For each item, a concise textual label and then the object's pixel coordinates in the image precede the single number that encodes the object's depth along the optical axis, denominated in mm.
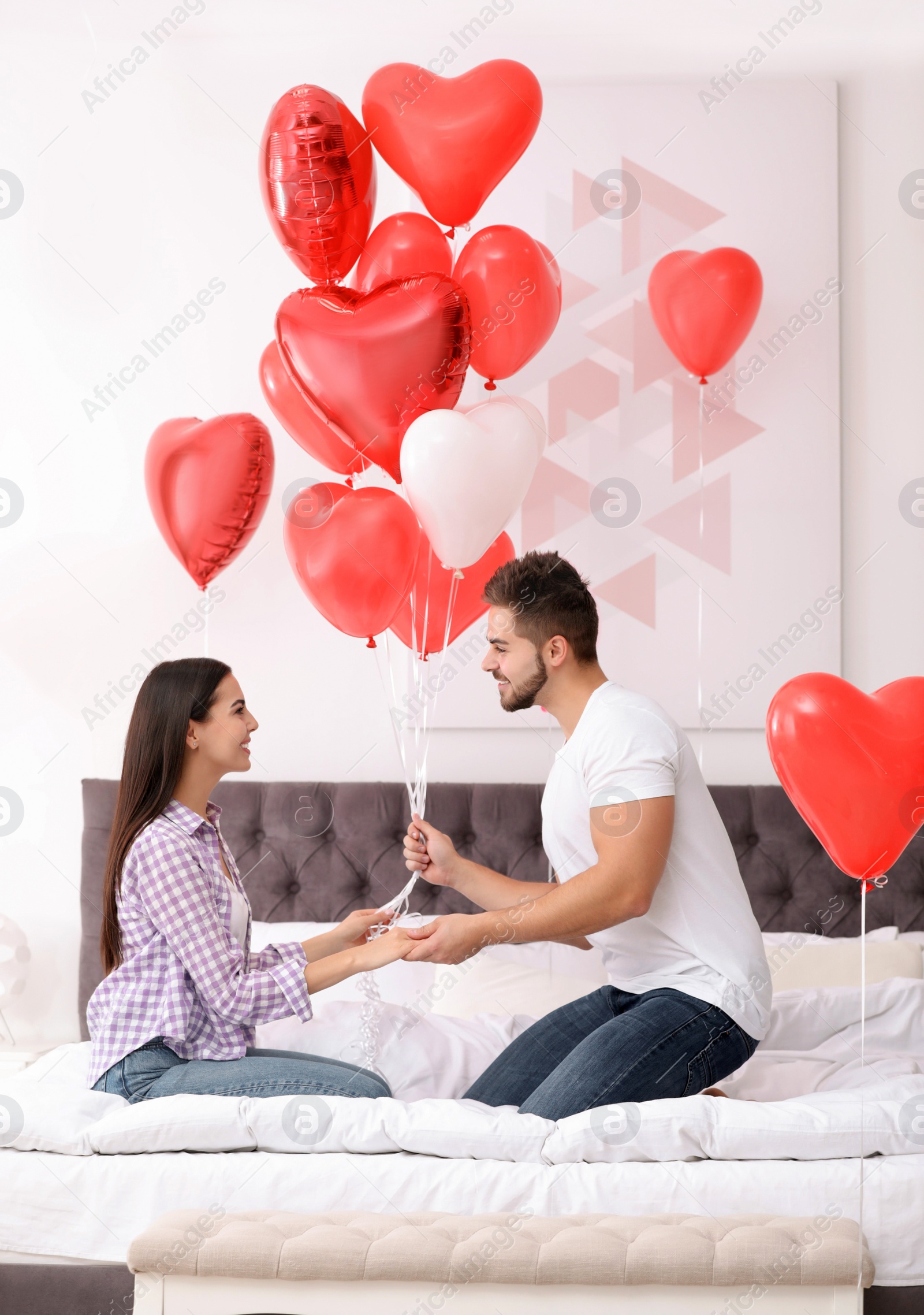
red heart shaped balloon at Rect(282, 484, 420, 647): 6676
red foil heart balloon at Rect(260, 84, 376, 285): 6493
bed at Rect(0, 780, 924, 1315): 6003
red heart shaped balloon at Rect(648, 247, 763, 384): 7084
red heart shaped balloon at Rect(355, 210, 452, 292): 6736
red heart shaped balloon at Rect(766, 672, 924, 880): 6084
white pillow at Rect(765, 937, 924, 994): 6945
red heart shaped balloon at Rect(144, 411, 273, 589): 6978
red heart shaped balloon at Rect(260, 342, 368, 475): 6863
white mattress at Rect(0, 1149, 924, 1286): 5998
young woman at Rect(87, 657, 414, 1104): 6209
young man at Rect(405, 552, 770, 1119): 6234
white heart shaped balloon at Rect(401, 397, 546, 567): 6476
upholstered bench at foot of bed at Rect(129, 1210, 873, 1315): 5859
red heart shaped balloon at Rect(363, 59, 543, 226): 6593
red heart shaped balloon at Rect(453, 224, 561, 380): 6714
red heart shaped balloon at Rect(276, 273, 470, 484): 6448
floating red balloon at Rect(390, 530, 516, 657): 6874
